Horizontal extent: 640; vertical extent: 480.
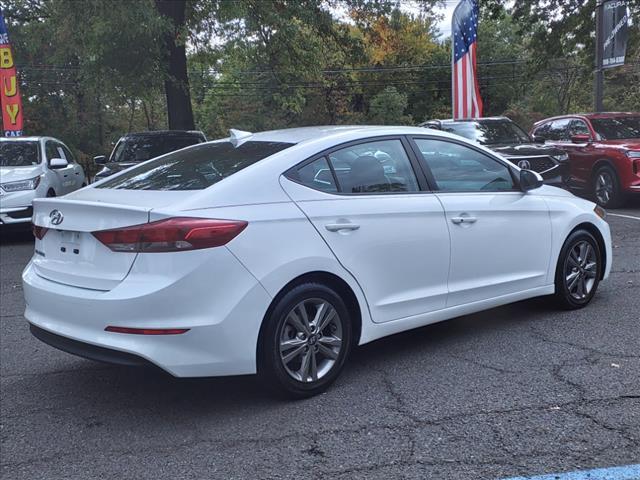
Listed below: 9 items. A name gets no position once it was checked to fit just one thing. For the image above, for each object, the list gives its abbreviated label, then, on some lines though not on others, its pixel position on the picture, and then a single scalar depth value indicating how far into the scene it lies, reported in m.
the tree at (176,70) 14.31
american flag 15.19
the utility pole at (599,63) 16.41
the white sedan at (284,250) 3.48
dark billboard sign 15.84
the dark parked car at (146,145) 11.41
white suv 10.27
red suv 11.66
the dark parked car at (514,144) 10.34
